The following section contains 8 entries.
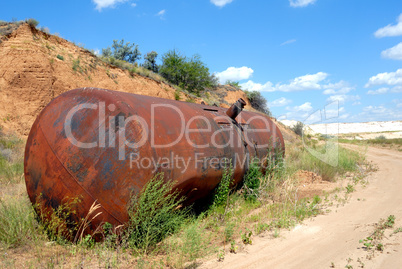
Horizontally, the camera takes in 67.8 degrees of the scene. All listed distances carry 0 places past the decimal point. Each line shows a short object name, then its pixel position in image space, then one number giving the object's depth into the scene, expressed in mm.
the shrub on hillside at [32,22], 14070
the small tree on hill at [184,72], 26000
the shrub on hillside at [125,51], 26875
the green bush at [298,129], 28234
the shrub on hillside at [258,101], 33875
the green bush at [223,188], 4820
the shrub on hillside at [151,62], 27547
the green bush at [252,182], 5730
